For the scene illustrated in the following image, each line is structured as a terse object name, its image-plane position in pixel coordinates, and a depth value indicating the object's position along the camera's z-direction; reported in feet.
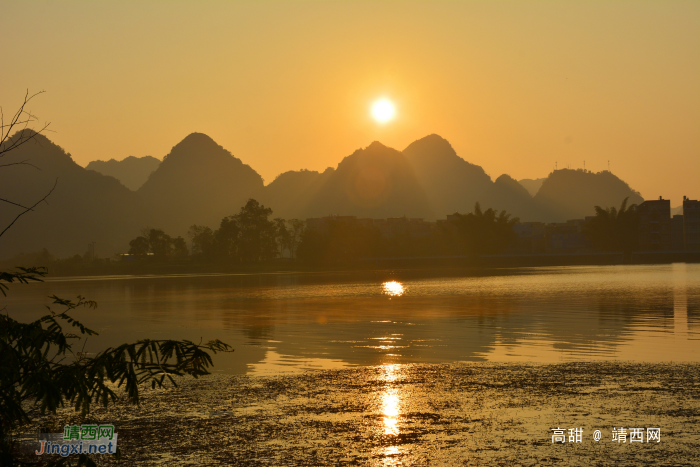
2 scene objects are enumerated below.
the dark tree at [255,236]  624.59
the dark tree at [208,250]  629.06
